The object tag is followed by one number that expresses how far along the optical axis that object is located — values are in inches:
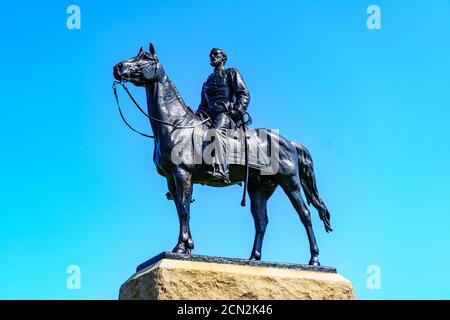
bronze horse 508.7
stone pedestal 467.5
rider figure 540.1
